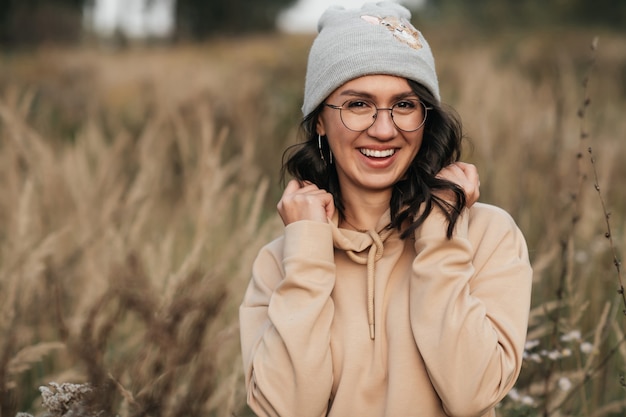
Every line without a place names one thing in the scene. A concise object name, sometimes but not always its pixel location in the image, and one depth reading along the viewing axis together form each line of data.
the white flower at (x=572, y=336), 2.64
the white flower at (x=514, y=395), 2.63
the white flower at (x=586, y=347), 2.66
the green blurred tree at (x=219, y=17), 28.50
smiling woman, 1.87
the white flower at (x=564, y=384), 2.58
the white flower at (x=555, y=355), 2.55
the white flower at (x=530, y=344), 2.67
